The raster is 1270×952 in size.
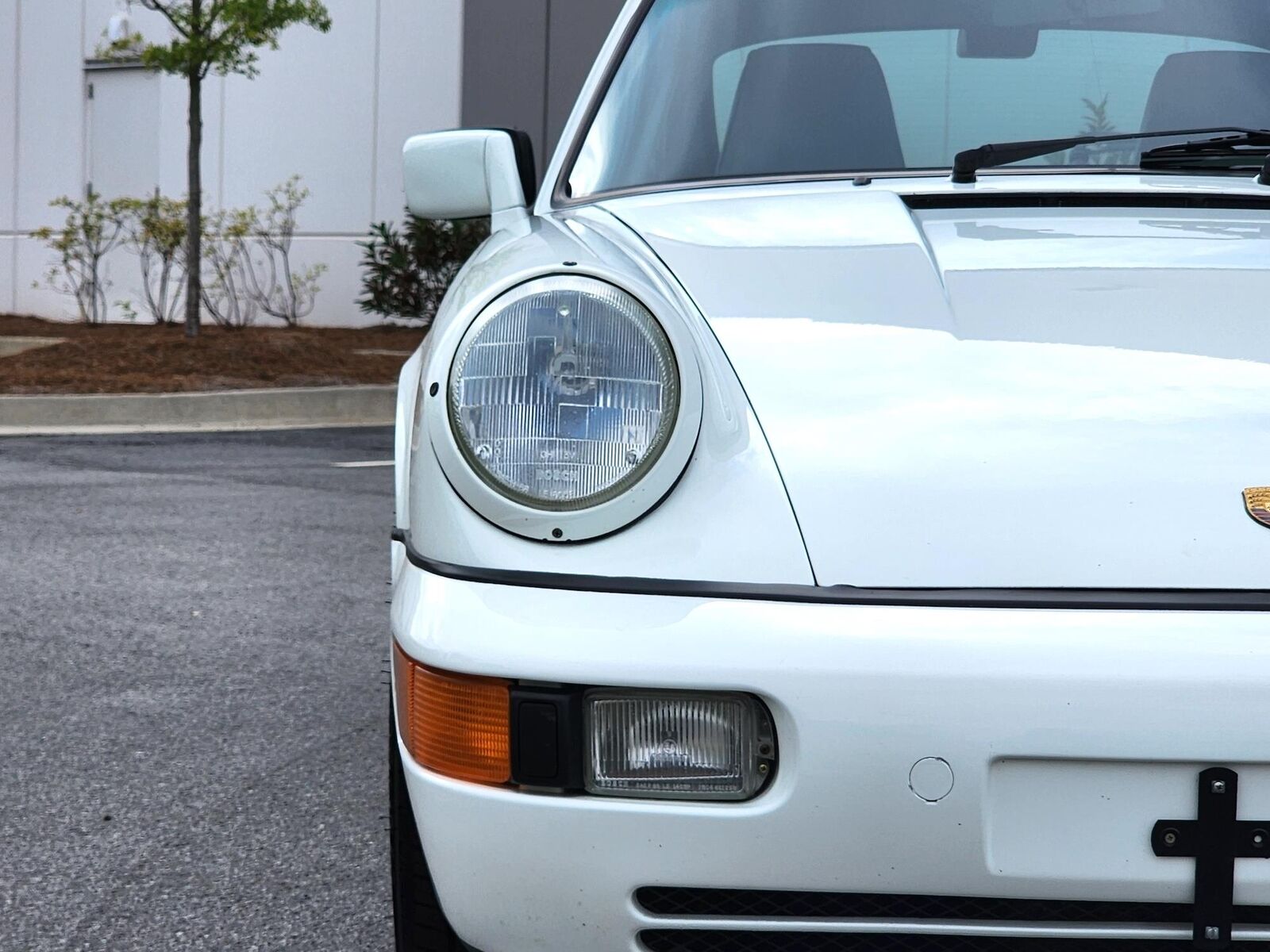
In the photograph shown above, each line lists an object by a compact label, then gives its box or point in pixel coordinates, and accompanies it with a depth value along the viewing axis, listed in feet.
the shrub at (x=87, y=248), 53.01
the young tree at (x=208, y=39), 40.09
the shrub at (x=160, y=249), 48.52
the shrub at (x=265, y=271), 56.70
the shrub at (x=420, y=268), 50.16
